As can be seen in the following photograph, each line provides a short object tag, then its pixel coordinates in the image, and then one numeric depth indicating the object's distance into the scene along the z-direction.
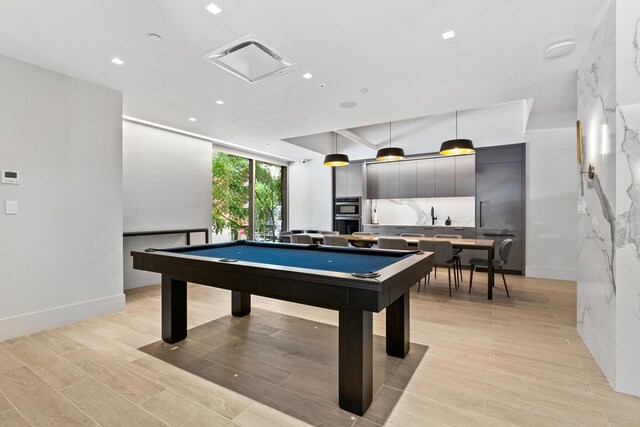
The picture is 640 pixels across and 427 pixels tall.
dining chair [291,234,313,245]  5.46
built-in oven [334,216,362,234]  8.10
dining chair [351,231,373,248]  5.39
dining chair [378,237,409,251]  4.64
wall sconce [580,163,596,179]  2.60
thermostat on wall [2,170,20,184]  2.98
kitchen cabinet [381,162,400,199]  7.72
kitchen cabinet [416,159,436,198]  7.23
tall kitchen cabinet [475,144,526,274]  6.03
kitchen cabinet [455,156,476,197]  6.73
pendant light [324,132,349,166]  5.78
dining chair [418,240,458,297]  4.57
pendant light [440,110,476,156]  4.50
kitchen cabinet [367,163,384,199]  7.97
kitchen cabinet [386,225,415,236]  7.38
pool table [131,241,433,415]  1.83
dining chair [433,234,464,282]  4.88
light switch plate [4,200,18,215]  3.01
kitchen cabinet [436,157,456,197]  6.97
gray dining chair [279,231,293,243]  6.21
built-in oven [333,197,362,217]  7.99
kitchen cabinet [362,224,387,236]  7.64
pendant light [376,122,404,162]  5.22
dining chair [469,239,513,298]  4.65
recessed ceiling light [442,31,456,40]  2.55
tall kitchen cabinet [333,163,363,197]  8.02
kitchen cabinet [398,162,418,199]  7.49
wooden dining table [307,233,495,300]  4.36
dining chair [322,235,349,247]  5.14
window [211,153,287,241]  6.99
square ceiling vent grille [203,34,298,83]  2.78
